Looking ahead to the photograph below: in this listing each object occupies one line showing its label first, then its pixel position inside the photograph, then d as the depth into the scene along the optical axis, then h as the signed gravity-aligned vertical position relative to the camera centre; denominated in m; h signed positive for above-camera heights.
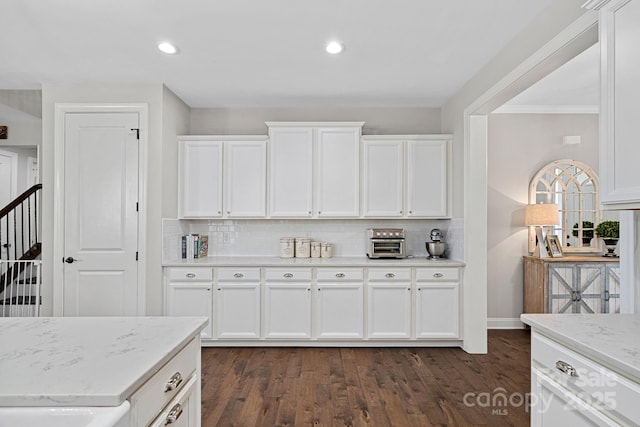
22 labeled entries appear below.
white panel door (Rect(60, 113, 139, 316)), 3.93 +0.01
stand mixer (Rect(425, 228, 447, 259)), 4.47 -0.35
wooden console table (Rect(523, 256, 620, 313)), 4.50 -0.79
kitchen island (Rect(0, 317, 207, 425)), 1.03 -0.46
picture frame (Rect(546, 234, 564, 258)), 4.68 -0.37
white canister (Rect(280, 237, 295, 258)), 4.62 -0.40
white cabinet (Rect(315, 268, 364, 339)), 4.16 -0.99
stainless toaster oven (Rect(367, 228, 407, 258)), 4.49 -0.30
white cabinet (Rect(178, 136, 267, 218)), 4.48 +0.42
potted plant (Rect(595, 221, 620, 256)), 4.65 -0.20
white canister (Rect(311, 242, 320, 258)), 4.65 -0.43
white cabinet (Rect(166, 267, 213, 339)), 4.11 -0.81
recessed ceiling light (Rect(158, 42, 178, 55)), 3.14 +1.30
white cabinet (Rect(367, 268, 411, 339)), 4.16 -0.95
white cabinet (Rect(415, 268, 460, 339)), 4.15 -0.94
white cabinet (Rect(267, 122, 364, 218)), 4.46 +0.50
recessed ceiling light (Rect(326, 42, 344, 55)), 3.13 +1.31
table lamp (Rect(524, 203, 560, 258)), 4.65 -0.04
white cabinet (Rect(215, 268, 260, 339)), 4.16 -0.97
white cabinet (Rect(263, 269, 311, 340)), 4.16 -0.97
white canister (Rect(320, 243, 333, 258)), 4.60 -0.42
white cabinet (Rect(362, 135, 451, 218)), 4.46 +0.45
